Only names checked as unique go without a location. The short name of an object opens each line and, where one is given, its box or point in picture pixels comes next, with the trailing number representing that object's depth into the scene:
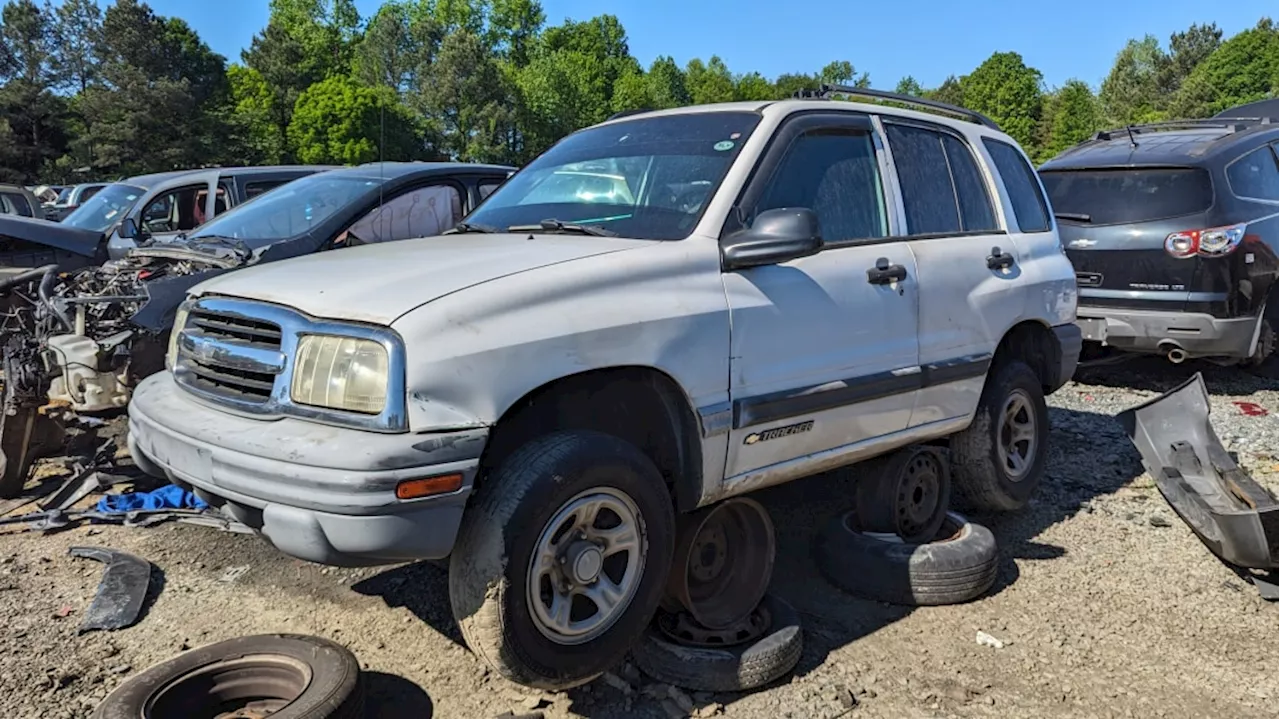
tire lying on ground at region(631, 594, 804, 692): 3.05
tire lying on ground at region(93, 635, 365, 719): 2.69
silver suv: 2.52
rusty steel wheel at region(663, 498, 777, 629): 3.34
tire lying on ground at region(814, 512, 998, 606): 3.76
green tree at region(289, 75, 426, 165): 40.75
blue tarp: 4.68
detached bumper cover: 3.89
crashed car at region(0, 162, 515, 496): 4.91
